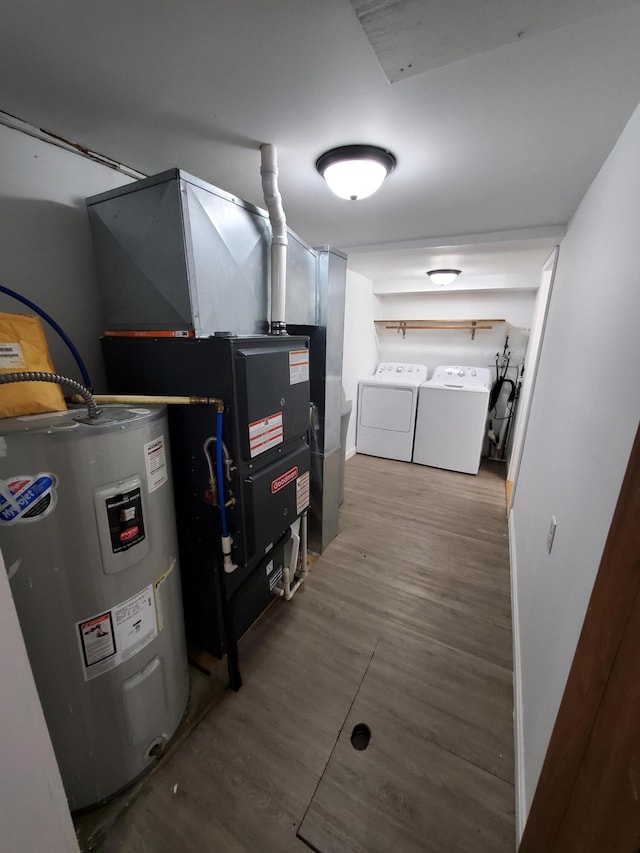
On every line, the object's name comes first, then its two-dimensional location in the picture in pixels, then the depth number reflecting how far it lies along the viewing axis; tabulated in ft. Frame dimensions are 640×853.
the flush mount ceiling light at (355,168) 4.29
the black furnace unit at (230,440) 3.83
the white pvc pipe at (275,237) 4.35
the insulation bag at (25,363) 2.88
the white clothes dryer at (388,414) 12.66
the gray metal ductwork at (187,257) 3.63
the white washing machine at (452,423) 11.64
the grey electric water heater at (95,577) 2.54
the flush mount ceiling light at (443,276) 10.66
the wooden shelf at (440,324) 13.15
